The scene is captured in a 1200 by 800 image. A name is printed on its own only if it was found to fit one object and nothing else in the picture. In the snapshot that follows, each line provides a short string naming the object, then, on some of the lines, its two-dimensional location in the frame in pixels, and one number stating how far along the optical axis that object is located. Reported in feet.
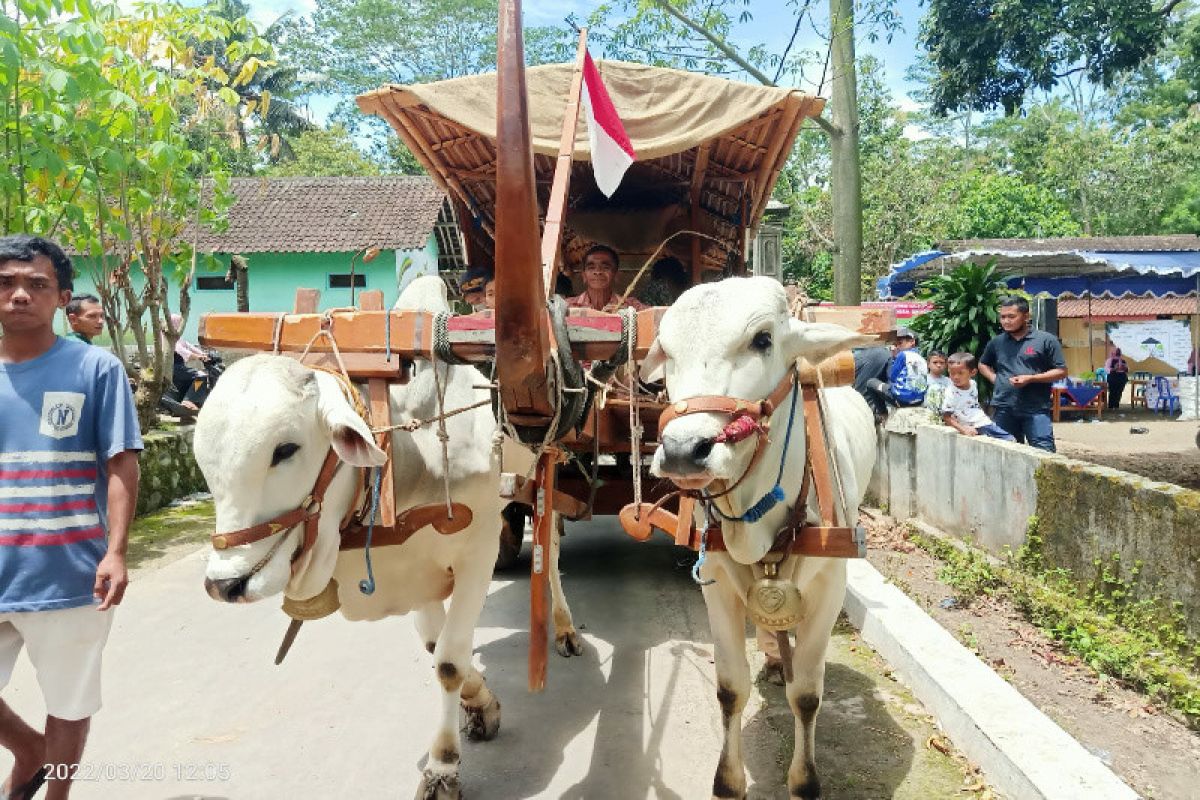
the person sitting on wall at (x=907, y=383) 25.72
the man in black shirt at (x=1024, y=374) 21.03
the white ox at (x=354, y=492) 7.10
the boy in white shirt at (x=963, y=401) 23.06
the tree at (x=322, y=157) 86.89
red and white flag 10.96
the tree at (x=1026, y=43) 23.59
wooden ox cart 7.27
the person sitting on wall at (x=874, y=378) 25.53
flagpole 9.37
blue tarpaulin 38.73
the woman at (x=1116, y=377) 52.49
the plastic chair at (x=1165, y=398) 50.65
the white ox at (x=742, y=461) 7.41
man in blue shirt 8.04
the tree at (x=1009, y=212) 77.00
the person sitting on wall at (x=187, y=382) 39.14
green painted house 59.88
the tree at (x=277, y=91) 86.28
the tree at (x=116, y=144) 15.60
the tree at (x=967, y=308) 27.58
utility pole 25.02
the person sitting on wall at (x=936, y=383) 24.75
